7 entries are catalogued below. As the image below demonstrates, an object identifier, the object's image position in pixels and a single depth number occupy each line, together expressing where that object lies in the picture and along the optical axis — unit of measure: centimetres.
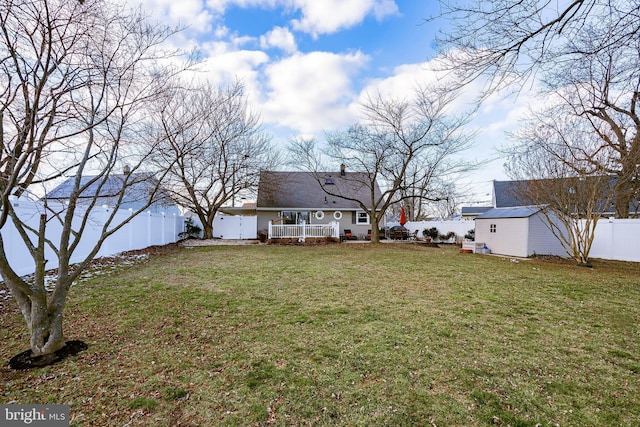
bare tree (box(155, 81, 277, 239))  1373
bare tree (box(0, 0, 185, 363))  278
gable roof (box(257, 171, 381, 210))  1873
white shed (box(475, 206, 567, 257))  1087
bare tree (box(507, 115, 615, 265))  870
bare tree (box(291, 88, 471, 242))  1338
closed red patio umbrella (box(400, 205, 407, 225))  1739
